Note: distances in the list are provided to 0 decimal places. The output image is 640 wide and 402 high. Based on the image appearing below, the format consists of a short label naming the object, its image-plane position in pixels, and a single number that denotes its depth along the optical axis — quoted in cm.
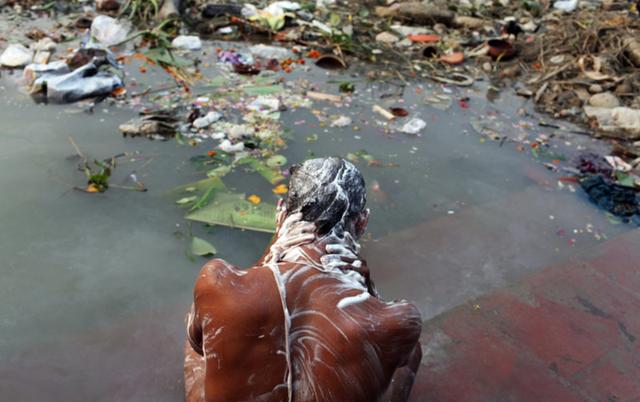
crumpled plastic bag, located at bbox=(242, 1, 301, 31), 709
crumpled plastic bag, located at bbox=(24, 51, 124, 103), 486
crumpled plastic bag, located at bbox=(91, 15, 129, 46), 633
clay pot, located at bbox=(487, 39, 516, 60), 686
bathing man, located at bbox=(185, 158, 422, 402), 149
